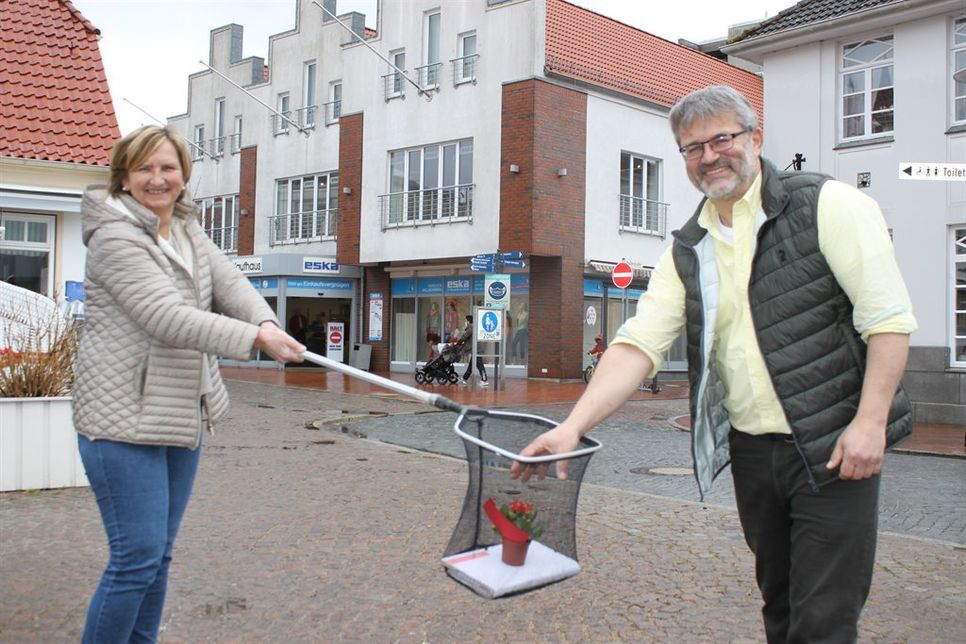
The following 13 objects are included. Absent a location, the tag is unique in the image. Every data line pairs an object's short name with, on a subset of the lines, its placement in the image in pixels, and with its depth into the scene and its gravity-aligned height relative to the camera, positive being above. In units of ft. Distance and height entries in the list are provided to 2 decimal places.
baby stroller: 81.15 -2.79
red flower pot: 8.67 -1.92
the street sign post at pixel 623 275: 71.77 +4.32
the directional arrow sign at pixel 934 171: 29.01 +4.94
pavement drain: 33.25 -4.58
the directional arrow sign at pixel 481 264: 81.28 +5.67
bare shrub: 26.37 -0.80
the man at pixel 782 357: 8.84 -0.18
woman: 9.86 -0.33
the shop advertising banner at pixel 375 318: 104.17 +1.36
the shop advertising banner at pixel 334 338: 104.63 -0.81
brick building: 89.20 +15.93
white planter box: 25.55 -3.12
